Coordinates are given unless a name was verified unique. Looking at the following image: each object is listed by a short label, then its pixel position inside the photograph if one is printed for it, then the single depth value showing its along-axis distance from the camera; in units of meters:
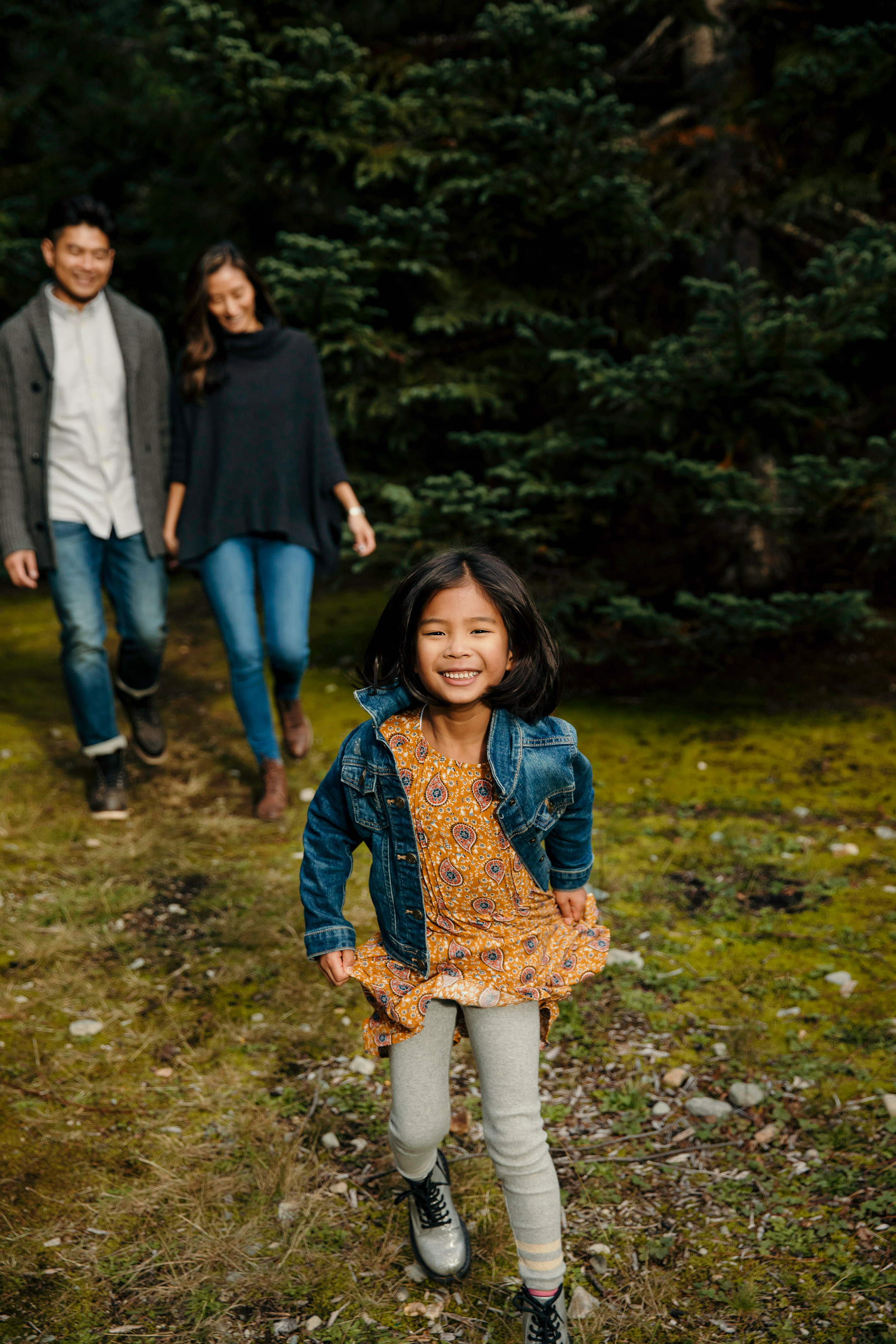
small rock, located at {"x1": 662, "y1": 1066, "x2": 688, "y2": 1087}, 2.93
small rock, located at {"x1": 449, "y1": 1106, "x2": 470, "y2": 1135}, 2.84
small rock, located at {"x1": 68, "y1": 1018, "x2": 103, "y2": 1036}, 3.20
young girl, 2.04
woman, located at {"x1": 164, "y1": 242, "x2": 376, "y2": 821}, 4.35
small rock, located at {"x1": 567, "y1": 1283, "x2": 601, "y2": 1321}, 2.19
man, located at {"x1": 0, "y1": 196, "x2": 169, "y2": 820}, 4.26
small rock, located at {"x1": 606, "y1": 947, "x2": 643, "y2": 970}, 3.48
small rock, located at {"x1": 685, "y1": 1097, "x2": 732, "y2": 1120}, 2.80
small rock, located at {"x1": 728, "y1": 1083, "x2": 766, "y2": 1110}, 2.82
